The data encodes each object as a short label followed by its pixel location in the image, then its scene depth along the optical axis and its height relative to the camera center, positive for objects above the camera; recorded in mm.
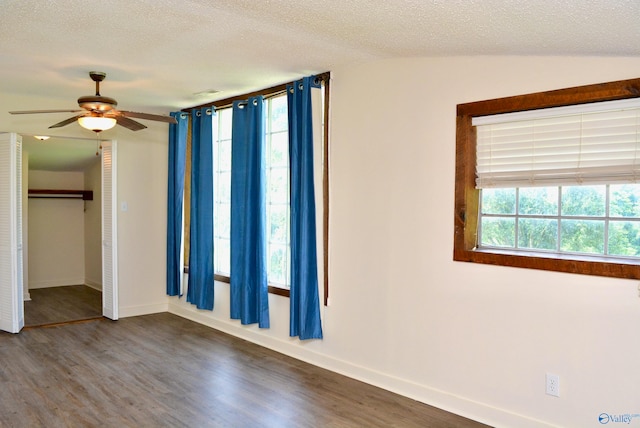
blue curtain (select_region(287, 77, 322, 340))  4152 -323
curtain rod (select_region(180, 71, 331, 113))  4152 +1063
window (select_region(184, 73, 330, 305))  4160 +140
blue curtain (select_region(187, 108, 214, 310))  5434 -158
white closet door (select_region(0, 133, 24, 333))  5156 -397
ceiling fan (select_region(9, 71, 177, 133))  3893 +707
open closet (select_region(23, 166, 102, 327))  7762 -595
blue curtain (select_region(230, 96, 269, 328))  4656 -175
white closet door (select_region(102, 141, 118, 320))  5852 -373
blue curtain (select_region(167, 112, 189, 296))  5906 +2
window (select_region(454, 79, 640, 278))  2668 +4
